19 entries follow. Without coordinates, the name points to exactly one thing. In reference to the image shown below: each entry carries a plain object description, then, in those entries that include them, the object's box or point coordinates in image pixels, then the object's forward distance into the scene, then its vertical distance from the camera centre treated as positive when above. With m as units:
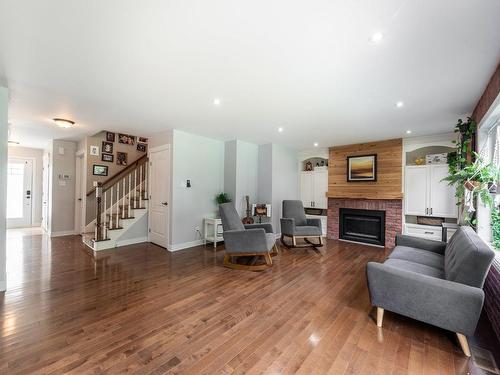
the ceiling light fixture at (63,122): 3.83 +1.15
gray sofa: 1.73 -0.82
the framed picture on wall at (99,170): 5.45 +0.46
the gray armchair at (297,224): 4.69 -0.75
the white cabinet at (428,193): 4.44 -0.01
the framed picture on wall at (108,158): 5.54 +0.78
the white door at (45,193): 6.08 -0.15
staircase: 4.55 -0.39
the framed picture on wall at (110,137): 5.59 +1.31
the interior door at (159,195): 4.65 -0.13
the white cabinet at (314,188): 6.06 +0.08
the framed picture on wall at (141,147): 6.10 +1.16
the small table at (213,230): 4.78 -0.89
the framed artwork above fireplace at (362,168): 5.22 +0.57
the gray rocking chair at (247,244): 3.49 -0.86
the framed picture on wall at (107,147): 5.54 +1.03
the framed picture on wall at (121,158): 5.77 +0.80
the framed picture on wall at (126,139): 5.76 +1.30
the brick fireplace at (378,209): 4.94 -0.44
